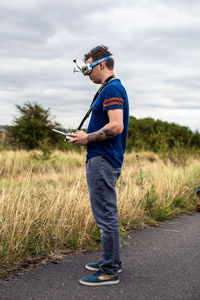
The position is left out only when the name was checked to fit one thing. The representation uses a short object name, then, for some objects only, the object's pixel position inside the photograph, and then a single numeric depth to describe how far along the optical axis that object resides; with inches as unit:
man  145.0
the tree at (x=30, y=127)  817.5
